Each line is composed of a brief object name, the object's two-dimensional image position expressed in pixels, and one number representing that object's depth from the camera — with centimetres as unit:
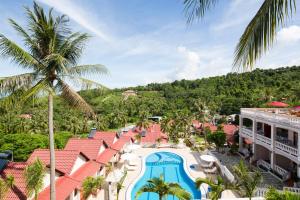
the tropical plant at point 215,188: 921
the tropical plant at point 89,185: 1140
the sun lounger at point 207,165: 1844
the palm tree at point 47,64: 695
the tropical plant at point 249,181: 957
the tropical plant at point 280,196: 463
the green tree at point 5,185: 765
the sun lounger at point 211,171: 1774
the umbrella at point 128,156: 1887
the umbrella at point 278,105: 2004
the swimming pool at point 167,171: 1455
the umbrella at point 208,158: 1790
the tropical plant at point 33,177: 784
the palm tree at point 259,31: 211
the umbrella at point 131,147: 2275
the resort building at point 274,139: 1363
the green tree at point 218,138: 2263
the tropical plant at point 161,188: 853
